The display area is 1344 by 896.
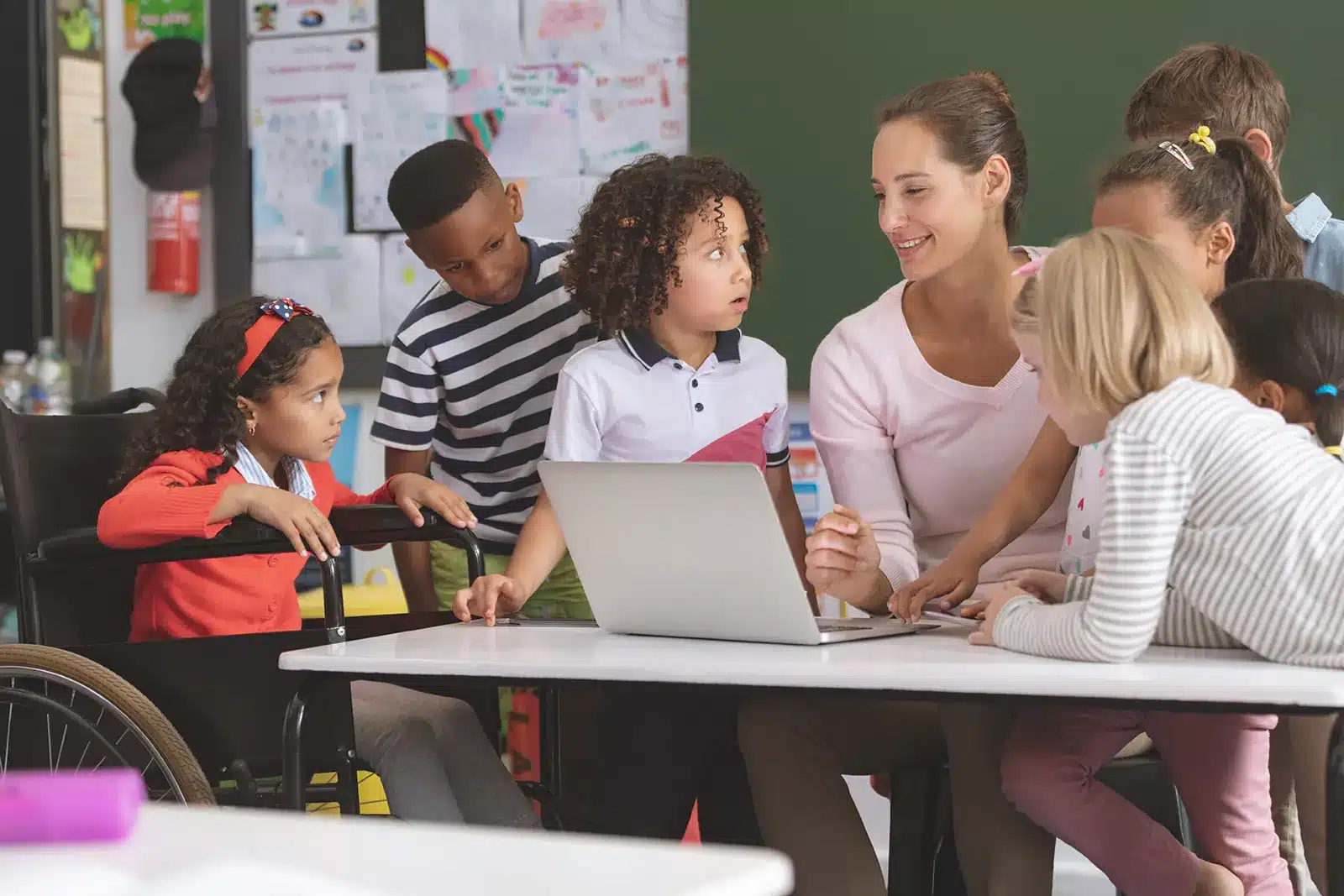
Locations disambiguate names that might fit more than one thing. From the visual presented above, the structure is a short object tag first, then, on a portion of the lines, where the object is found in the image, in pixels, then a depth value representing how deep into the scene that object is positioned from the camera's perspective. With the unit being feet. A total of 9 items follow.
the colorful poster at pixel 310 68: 11.66
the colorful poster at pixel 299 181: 11.72
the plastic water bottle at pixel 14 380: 11.75
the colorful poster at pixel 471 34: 11.23
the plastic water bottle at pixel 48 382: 11.69
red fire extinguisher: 11.92
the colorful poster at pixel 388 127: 11.46
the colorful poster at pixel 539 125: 11.08
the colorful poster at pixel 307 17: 11.64
